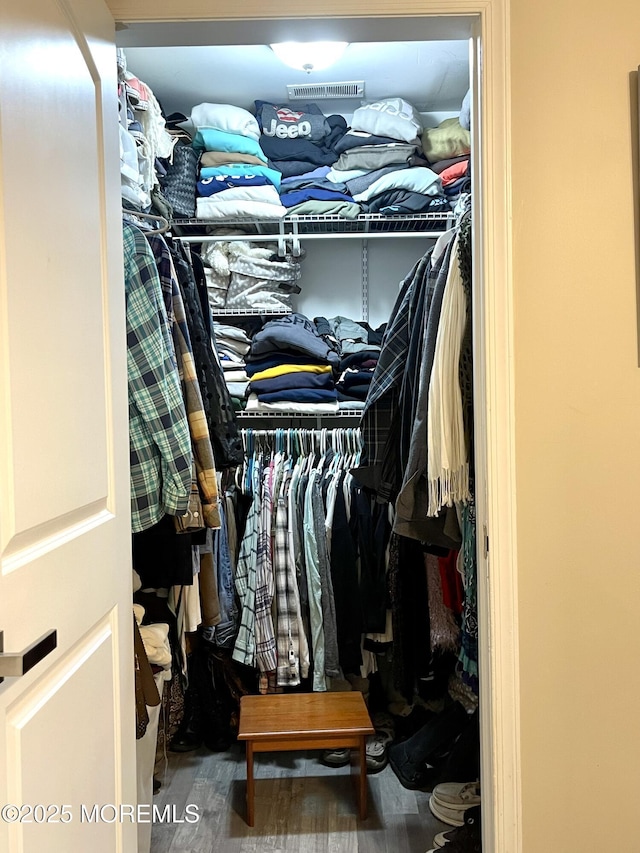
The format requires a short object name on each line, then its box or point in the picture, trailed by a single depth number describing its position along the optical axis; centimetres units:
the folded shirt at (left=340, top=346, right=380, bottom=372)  278
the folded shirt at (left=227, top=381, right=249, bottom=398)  281
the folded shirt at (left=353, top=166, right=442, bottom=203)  273
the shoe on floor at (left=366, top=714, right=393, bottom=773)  243
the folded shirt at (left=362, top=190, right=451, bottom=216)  273
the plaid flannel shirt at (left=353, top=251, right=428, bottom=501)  191
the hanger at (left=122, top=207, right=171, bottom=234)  170
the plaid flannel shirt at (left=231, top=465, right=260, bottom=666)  248
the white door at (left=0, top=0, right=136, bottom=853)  89
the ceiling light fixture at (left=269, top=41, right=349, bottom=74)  235
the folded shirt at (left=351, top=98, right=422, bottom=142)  278
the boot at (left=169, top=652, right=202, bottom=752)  258
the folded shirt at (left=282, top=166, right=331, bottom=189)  285
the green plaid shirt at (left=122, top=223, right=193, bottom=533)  155
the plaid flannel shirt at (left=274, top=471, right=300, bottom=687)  251
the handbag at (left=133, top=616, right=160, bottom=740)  164
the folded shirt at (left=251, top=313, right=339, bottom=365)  274
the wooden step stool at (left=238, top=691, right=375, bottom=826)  213
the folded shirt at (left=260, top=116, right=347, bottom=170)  289
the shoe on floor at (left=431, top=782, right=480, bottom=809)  209
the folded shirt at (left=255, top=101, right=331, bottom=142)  289
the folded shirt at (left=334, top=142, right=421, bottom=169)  278
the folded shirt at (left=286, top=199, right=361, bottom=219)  277
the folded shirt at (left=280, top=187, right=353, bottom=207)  281
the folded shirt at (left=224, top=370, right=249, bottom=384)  284
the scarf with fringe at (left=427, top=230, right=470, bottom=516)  154
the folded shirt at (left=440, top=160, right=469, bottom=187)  275
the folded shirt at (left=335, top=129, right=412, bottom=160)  280
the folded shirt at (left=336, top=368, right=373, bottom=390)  277
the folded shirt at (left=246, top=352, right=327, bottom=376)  278
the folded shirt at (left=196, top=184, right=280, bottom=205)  277
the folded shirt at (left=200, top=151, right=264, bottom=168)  283
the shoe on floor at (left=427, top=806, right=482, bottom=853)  181
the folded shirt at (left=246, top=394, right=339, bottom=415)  274
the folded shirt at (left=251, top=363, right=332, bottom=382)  275
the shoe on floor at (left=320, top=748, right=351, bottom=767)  244
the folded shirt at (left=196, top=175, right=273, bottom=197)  279
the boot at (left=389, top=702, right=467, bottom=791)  229
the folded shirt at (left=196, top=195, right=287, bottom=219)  275
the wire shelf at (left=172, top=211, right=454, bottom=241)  277
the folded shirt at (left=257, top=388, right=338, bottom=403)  273
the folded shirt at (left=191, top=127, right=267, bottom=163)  283
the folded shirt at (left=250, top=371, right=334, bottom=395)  274
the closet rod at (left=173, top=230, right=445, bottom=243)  285
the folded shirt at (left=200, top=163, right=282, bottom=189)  279
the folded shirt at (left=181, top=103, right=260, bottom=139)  283
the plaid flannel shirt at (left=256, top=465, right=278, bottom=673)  247
